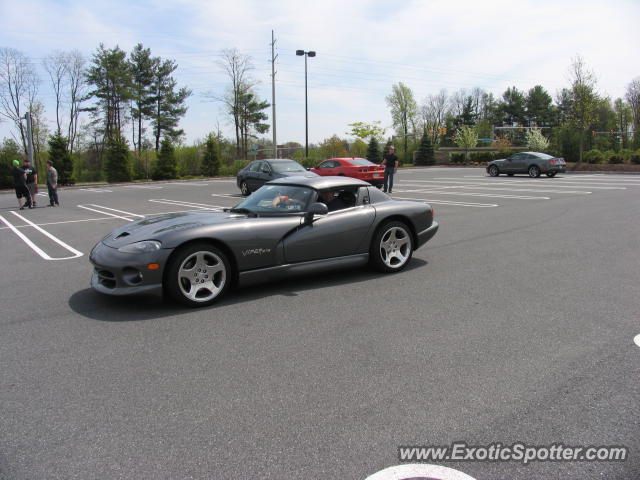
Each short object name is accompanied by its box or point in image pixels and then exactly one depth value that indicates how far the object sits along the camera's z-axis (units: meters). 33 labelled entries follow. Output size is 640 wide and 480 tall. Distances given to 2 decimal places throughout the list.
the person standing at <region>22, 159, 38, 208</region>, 16.92
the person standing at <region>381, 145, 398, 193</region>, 18.80
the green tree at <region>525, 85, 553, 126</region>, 95.94
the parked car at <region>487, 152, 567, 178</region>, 27.39
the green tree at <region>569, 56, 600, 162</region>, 37.97
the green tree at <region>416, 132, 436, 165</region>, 55.72
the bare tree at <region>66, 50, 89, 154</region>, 52.66
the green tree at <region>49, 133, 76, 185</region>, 33.94
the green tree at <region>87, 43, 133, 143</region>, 49.66
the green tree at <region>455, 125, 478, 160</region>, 65.56
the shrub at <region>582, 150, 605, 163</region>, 36.69
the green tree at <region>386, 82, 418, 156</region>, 88.00
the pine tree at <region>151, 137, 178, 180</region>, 39.28
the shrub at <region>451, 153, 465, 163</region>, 53.47
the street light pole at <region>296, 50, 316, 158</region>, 38.50
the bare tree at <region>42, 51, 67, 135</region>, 53.07
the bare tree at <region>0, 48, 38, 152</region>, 49.94
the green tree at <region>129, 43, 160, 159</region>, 51.53
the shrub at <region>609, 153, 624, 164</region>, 35.31
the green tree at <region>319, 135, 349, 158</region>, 58.49
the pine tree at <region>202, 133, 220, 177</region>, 42.28
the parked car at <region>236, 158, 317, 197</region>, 17.67
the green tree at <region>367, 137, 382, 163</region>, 57.91
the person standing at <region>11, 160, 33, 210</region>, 16.72
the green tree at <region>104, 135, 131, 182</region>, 36.62
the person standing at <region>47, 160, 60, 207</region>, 17.38
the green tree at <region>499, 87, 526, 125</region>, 97.88
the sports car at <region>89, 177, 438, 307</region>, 4.78
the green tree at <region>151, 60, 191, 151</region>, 52.28
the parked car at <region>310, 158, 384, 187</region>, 21.55
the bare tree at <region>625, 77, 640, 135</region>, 69.09
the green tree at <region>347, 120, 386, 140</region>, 88.12
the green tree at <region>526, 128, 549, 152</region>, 50.47
